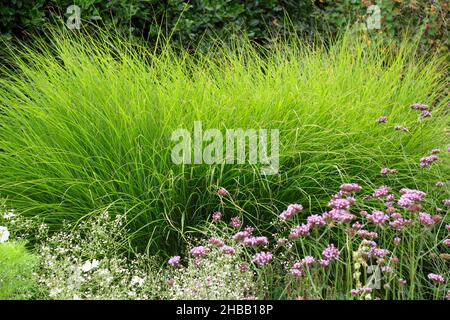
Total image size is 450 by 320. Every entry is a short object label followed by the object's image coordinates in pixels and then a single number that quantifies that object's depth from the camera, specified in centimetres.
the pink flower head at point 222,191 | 367
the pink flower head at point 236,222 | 369
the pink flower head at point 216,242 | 333
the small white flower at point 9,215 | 389
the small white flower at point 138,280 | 342
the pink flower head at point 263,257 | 324
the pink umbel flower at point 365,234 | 311
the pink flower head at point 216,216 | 379
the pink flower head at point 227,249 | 321
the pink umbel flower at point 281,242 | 337
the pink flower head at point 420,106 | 408
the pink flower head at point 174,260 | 335
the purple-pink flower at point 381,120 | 409
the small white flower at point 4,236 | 357
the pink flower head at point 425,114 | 408
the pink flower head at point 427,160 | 362
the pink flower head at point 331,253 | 321
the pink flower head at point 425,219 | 317
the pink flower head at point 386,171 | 369
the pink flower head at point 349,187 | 328
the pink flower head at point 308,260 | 310
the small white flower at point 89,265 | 351
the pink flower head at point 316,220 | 322
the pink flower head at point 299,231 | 319
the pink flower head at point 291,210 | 324
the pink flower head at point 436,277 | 313
